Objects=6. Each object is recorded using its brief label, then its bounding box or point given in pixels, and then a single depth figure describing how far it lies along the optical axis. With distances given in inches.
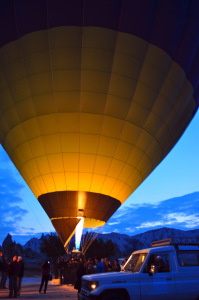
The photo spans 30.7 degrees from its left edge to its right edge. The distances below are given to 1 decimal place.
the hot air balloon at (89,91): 534.9
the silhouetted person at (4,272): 535.0
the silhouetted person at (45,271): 488.4
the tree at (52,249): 2508.6
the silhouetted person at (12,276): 431.6
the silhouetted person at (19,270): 451.8
